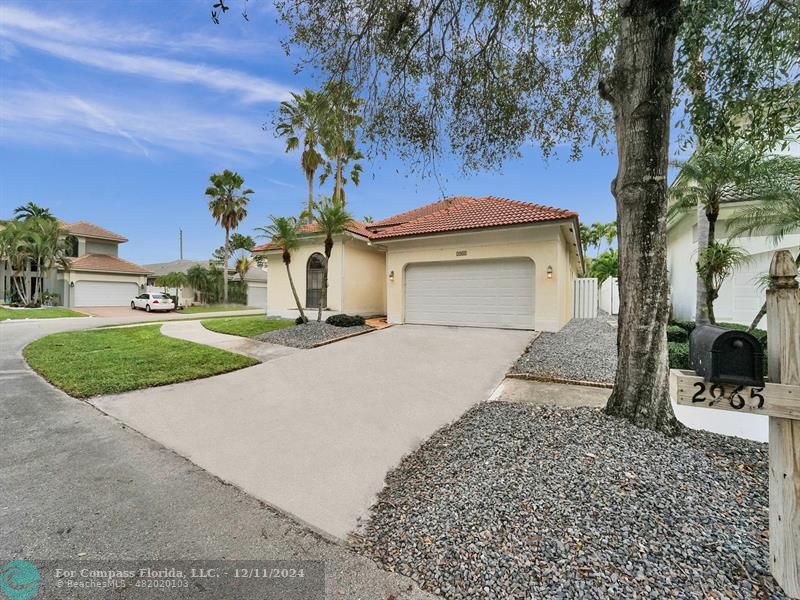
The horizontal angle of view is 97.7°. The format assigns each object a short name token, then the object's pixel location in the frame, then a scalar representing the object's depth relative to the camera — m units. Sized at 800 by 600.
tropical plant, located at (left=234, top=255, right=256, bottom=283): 36.28
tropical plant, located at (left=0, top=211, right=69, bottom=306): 25.73
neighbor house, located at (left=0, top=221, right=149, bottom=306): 28.30
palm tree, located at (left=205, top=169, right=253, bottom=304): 29.75
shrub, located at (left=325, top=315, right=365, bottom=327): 12.99
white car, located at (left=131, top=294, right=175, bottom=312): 24.91
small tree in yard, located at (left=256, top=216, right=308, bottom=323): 12.79
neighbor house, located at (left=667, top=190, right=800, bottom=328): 11.38
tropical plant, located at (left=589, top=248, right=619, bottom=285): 27.52
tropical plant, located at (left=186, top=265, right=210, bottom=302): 32.41
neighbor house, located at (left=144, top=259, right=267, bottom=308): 32.91
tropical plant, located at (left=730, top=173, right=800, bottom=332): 8.18
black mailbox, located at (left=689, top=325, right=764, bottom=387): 1.91
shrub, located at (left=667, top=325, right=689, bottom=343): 10.78
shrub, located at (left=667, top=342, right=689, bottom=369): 8.02
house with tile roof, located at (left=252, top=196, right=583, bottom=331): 11.13
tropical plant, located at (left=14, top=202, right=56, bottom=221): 30.64
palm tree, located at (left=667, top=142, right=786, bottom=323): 7.50
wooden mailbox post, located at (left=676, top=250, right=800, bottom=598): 1.90
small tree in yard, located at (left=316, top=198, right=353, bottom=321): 12.56
